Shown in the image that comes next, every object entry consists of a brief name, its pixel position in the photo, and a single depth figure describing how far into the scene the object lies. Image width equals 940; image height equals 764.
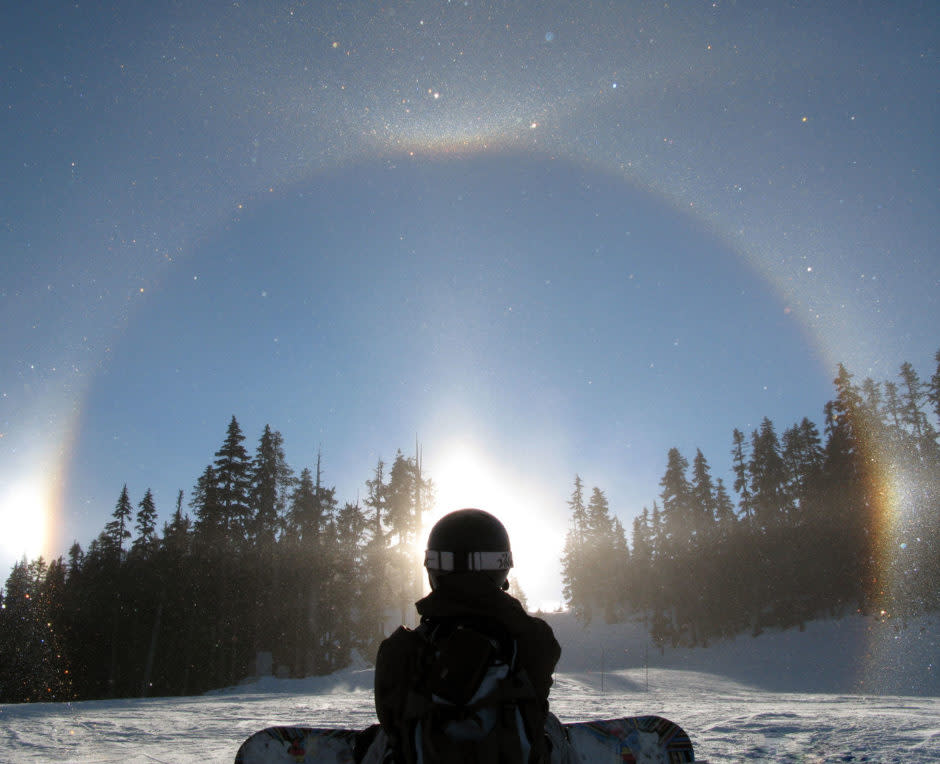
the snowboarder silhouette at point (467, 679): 2.37
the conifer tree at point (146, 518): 43.81
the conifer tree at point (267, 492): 40.66
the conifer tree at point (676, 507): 53.25
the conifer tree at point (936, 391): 46.69
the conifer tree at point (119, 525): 47.09
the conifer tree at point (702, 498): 54.50
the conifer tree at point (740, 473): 53.34
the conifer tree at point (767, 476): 51.31
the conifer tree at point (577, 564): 66.12
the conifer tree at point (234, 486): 38.69
